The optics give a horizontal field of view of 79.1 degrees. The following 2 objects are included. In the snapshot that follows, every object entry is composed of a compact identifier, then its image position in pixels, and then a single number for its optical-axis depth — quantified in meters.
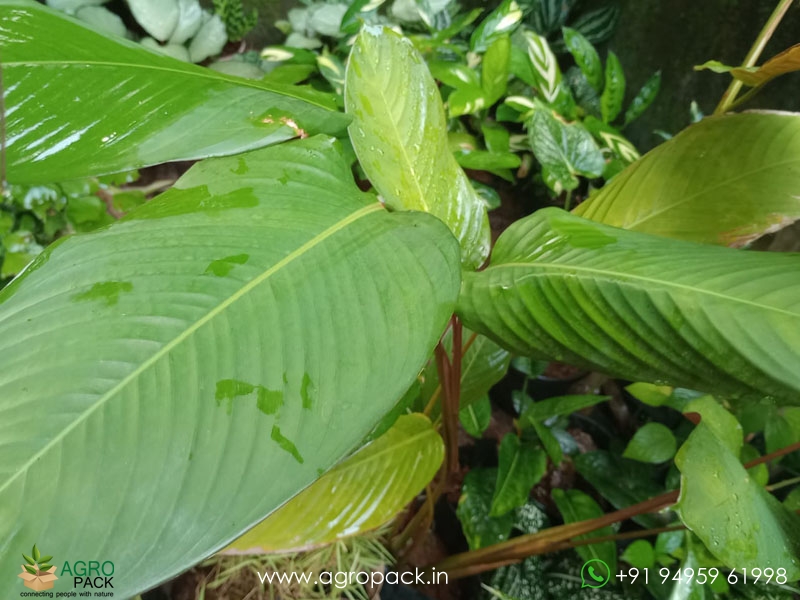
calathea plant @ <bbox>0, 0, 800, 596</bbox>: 0.30
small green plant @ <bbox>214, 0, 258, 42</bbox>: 1.73
